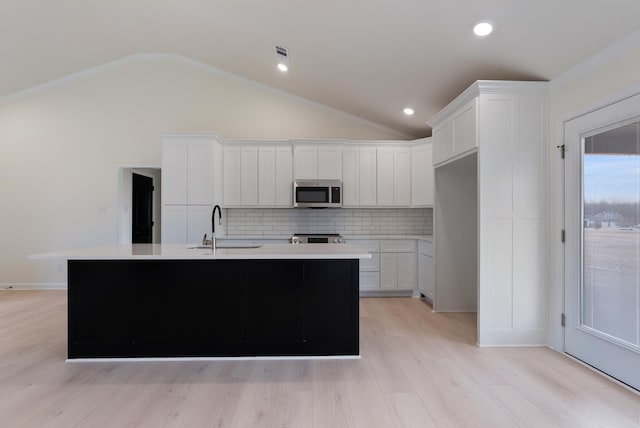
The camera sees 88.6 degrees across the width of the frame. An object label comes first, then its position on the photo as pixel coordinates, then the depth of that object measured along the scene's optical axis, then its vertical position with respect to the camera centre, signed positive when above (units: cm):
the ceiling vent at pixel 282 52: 400 +204
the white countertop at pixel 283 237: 496 -35
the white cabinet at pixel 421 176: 497 +59
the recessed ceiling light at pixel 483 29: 258 +149
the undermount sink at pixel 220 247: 312 -32
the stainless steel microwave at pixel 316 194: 499 +31
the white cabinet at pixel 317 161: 507 +83
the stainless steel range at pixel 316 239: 492 -37
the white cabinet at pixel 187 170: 469 +63
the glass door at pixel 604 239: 226 -19
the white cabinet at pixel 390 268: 493 -81
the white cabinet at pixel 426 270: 445 -79
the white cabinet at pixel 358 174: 513 +64
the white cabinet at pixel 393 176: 517 +61
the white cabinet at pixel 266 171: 511 +68
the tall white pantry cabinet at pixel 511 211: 302 +3
